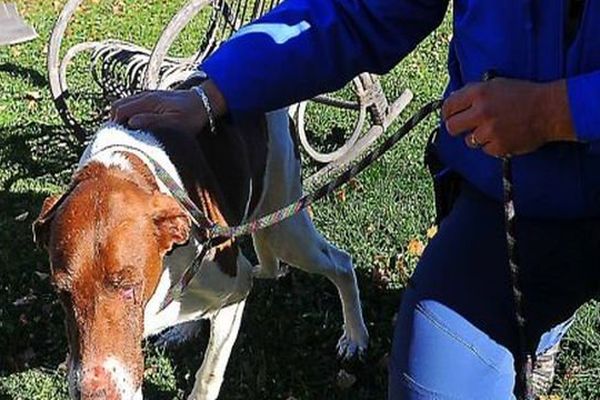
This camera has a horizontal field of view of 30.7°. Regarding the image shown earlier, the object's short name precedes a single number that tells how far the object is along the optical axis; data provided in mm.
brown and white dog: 2627
